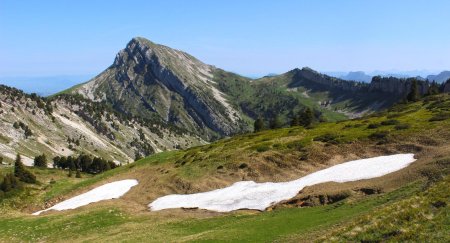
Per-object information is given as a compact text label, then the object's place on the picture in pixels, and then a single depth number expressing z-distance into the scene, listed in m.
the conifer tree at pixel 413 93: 143.84
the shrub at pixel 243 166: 58.36
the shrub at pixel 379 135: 59.46
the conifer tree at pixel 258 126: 141.50
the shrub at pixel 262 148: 63.86
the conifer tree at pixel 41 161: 145.38
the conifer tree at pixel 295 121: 123.72
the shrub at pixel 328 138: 61.93
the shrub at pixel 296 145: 62.17
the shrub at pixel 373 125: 68.22
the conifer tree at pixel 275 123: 150.38
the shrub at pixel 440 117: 63.89
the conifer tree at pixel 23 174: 85.41
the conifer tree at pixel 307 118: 123.76
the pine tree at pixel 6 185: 71.12
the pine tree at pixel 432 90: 155.02
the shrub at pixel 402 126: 61.69
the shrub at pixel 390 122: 67.68
